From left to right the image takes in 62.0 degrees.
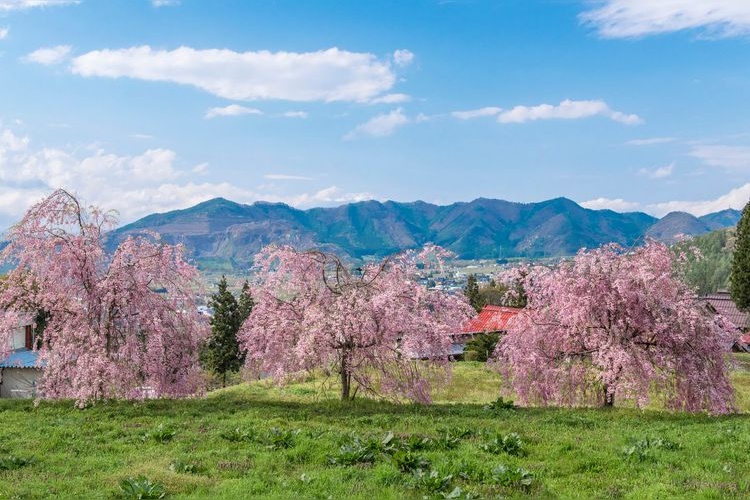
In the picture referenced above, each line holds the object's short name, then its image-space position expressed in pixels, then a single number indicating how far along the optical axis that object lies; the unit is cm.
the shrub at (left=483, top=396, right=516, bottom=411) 2170
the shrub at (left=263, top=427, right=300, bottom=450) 1449
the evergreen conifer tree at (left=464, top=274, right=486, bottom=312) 9048
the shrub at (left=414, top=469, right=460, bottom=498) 1111
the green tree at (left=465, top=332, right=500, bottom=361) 5666
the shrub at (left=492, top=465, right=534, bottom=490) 1162
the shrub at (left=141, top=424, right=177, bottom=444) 1564
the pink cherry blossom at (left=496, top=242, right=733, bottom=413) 2306
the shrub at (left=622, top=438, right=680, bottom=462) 1340
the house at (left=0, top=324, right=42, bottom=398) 4997
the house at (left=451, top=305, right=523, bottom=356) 5794
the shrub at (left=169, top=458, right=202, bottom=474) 1263
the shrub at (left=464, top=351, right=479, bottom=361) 5712
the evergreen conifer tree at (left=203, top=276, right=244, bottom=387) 6397
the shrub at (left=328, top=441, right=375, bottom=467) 1302
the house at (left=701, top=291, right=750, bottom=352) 9311
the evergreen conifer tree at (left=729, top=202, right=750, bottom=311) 6906
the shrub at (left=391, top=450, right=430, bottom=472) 1241
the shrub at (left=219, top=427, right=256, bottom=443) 1541
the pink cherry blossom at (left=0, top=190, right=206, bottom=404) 2280
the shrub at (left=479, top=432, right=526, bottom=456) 1391
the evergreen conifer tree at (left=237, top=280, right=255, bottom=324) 7102
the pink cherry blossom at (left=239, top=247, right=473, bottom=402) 2341
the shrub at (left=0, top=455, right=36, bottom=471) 1312
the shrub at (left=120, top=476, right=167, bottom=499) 1092
